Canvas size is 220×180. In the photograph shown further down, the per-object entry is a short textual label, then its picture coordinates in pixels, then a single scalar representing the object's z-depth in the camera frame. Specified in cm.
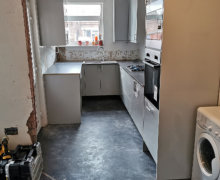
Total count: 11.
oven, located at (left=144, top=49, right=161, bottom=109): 214
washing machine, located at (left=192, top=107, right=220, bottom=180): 173
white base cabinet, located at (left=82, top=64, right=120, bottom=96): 486
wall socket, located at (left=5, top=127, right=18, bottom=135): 237
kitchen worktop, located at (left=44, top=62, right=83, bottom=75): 369
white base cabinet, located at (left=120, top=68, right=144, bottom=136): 299
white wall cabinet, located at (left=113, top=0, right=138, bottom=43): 450
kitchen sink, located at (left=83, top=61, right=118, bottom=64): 493
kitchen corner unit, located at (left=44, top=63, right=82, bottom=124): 360
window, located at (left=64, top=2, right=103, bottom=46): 505
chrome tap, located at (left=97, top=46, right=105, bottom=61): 525
